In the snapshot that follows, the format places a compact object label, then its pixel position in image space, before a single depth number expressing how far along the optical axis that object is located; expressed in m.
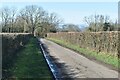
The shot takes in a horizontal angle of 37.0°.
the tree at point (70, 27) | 69.07
